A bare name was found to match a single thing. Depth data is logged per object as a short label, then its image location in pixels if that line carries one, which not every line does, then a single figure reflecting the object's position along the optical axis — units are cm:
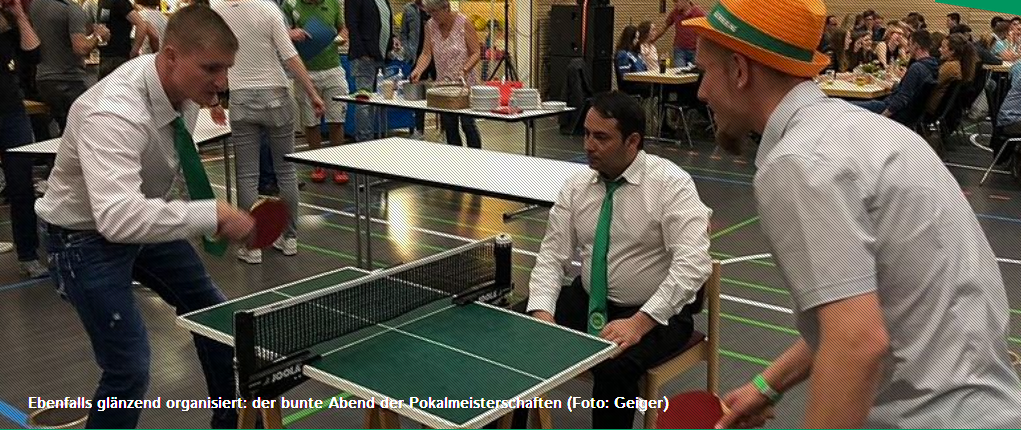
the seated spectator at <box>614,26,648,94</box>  1238
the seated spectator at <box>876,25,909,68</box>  1460
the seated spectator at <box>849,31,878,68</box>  1519
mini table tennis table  245
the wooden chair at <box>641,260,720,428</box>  355
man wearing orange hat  145
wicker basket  781
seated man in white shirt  353
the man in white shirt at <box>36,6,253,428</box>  278
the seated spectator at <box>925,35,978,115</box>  1025
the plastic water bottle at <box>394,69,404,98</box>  871
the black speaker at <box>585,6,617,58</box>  1296
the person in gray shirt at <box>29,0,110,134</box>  711
